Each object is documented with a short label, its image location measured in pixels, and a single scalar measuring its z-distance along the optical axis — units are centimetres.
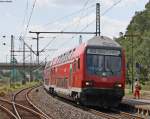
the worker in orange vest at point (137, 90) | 3979
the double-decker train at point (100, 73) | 2667
